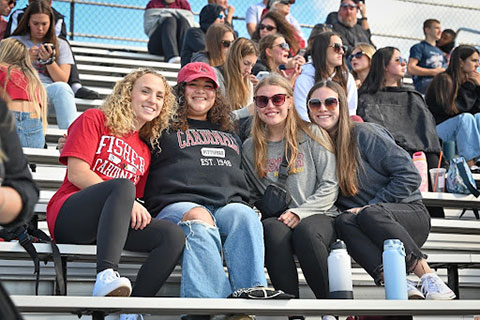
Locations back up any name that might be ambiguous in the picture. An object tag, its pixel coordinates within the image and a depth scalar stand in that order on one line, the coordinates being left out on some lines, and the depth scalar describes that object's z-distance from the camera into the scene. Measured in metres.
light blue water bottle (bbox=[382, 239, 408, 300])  6.34
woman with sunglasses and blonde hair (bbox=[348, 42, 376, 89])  12.30
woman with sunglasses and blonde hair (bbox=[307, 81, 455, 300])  6.86
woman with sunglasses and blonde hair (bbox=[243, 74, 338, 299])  6.76
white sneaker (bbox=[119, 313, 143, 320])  6.06
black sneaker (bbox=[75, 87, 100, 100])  10.86
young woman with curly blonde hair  6.01
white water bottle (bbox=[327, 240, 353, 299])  6.36
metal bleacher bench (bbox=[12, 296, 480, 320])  5.50
